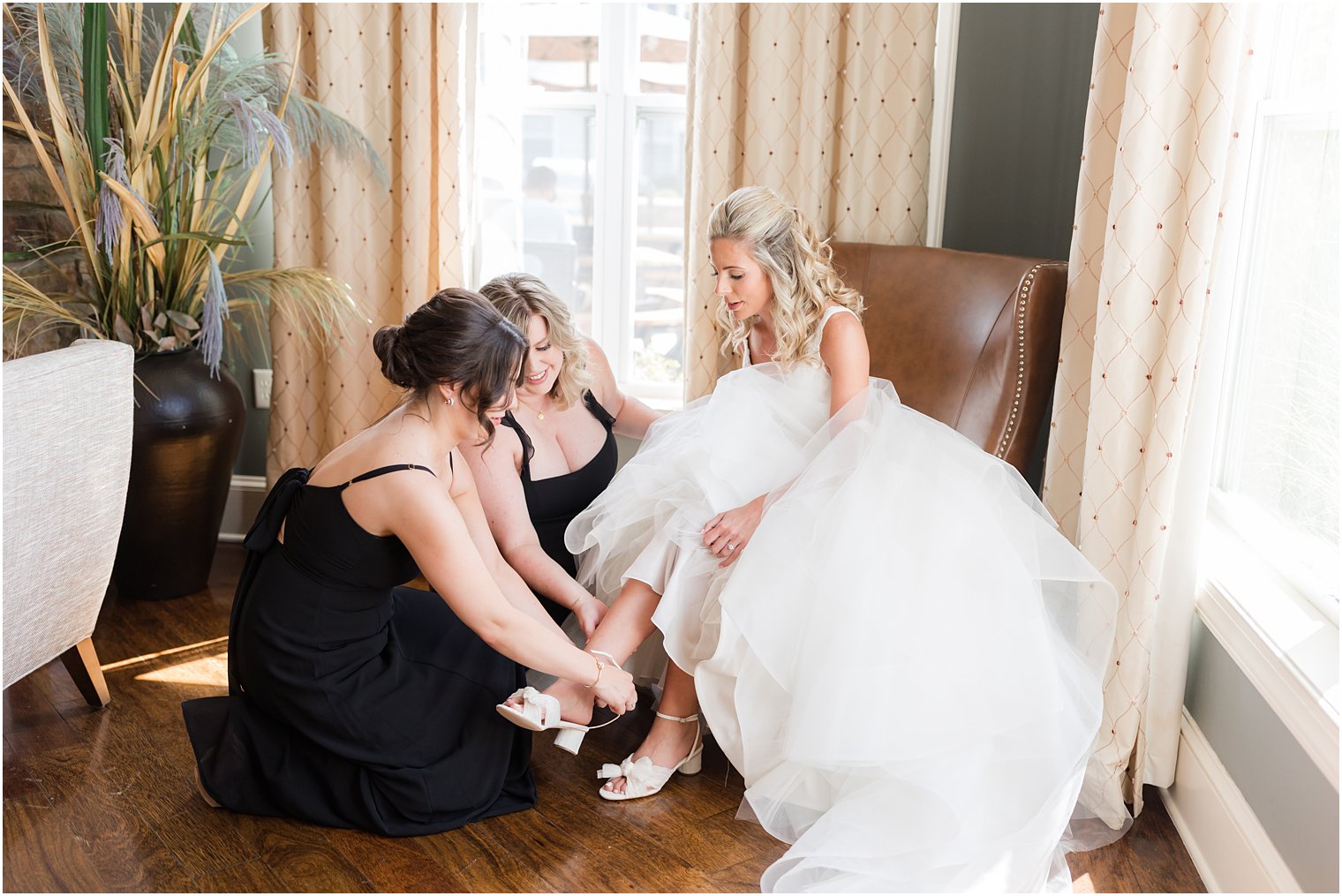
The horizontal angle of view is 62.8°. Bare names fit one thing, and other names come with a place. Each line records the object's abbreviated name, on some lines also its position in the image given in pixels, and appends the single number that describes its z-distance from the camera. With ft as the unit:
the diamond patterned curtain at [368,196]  10.42
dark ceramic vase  9.52
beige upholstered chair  6.66
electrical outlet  11.76
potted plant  9.08
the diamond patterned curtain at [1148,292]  6.22
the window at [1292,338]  6.10
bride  5.98
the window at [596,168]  11.20
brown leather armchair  8.21
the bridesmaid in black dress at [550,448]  7.46
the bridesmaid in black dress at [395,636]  5.96
